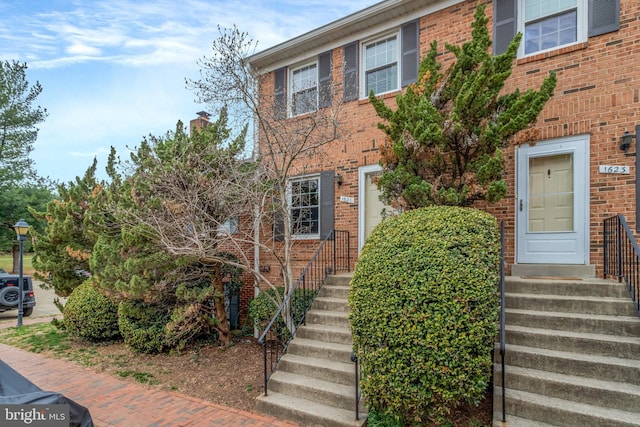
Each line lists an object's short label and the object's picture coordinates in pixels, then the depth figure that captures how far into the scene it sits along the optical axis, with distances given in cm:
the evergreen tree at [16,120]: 1959
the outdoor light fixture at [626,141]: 504
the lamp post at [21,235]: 1018
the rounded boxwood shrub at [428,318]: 334
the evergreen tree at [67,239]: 795
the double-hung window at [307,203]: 790
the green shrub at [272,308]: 618
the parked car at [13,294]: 1101
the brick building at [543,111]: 521
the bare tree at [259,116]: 562
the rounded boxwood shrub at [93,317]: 750
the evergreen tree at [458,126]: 499
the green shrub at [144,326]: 656
